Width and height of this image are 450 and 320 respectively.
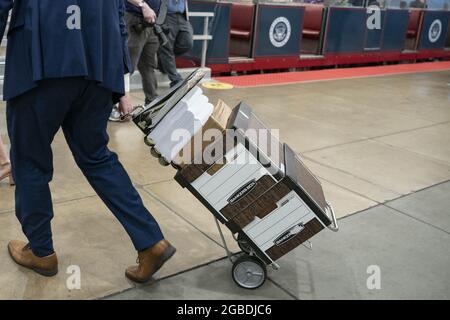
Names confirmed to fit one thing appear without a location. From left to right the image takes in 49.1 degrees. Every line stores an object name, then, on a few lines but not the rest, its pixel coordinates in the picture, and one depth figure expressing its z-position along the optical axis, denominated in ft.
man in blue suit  6.64
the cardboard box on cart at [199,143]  7.55
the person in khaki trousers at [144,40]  15.38
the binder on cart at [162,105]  7.68
